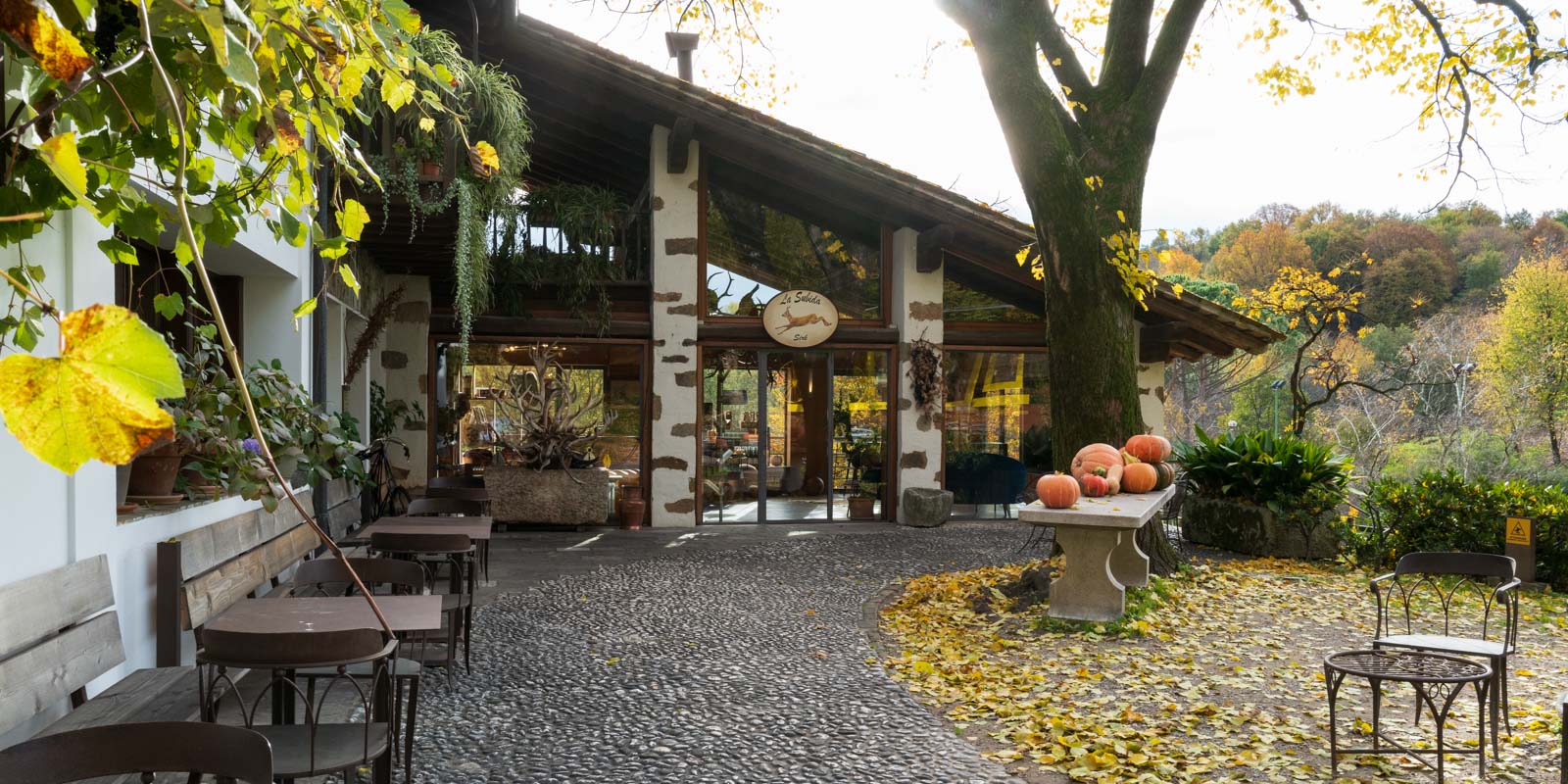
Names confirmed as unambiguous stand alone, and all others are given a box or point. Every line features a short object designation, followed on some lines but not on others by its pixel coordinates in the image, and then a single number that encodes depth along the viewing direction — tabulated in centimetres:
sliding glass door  1087
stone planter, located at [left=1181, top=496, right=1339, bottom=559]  892
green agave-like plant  905
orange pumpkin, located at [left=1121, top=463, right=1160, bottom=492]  686
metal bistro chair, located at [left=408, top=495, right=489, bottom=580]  666
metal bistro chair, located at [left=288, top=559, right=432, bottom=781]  365
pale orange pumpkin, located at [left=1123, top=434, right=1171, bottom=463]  714
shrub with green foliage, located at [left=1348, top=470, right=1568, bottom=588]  758
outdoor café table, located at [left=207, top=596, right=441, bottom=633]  326
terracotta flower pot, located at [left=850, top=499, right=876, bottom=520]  1120
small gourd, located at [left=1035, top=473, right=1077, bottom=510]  594
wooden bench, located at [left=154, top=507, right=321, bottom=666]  395
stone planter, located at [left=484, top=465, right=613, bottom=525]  1009
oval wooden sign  1080
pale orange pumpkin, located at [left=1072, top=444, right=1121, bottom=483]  655
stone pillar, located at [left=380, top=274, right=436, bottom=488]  1059
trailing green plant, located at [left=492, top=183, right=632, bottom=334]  1052
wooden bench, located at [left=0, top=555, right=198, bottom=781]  281
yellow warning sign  727
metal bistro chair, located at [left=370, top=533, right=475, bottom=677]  477
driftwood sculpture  1007
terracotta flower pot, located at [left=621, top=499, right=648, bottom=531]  1048
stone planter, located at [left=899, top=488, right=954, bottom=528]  1075
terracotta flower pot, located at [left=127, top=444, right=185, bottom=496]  428
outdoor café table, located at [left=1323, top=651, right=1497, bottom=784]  343
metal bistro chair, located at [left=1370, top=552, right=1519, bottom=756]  408
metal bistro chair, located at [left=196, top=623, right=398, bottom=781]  263
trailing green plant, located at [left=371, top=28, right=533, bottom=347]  707
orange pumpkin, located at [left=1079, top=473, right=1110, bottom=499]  636
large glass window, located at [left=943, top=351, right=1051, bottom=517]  1139
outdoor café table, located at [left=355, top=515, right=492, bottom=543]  564
